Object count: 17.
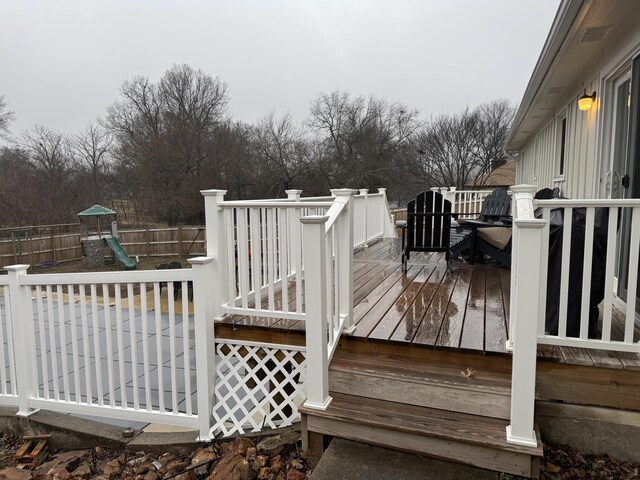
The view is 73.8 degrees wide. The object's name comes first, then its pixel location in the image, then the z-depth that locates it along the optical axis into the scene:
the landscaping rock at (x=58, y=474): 2.60
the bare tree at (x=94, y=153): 21.61
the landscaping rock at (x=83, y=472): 2.64
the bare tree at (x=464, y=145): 26.55
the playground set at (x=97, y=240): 14.41
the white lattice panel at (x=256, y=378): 2.78
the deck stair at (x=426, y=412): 1.96
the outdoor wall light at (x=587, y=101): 3.95
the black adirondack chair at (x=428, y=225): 4.46
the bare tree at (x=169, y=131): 21.31
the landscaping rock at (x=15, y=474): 2.62
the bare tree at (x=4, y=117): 18.98
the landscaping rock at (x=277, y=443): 2.52
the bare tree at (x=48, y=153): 20.08
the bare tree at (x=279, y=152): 22.64
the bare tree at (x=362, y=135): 23.69
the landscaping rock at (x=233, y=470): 2.28
